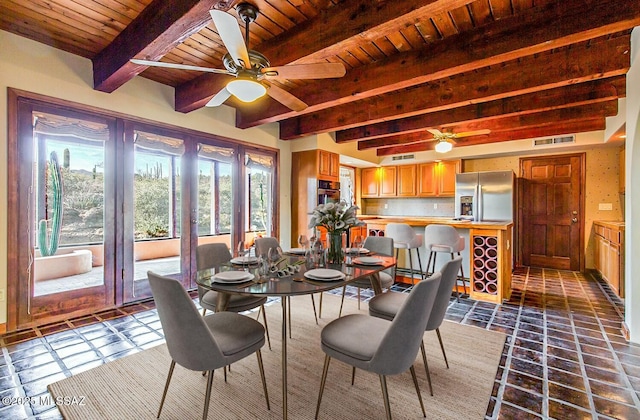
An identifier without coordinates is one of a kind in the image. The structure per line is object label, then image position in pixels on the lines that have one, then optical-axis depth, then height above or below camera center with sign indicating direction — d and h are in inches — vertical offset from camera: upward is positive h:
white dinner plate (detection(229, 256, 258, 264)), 90.6 -15.5
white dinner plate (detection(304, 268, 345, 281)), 72.2 -16.0
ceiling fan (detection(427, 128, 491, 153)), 174.4 +43.5
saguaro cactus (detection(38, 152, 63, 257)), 113.6 -3.5
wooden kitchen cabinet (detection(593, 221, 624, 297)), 148.2 -24.5
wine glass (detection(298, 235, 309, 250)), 100.0 -10.4
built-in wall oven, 206.4 +13.6
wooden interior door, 212.2 -1.5
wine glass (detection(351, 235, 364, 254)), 108.5 -12.6
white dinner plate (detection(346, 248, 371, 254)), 107.1 -14.8
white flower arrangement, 90.4 -2.1
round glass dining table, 64.5 -17.2
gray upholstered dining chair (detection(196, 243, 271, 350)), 91.1 -26.8
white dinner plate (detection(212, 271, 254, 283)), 69.8 -16.1
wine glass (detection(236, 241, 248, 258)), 93.6 -12.7
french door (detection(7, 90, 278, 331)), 109.0 +2.1
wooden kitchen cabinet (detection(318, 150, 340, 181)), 205.2 +32.1
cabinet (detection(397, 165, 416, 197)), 266.6 +26.5
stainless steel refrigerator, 207.9 +10.4
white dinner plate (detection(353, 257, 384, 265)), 88.7 -15.3
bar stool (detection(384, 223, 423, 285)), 159.0 -14.5
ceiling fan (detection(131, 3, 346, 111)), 77.6 +39.7
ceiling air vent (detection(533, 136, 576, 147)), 195.6 +46.9
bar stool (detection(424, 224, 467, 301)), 146.6 -14.8
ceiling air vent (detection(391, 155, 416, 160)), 262.7 +47.7
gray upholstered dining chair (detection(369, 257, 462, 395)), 71.1 -26.3
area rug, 67.0 -45.5
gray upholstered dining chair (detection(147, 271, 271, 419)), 54.8 -24.4
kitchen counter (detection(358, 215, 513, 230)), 145.3 -7.3
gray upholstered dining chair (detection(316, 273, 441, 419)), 53.9 -27.3
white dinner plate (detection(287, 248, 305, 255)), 110.9 -15.6
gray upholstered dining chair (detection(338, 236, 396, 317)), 112.5 -16.2
